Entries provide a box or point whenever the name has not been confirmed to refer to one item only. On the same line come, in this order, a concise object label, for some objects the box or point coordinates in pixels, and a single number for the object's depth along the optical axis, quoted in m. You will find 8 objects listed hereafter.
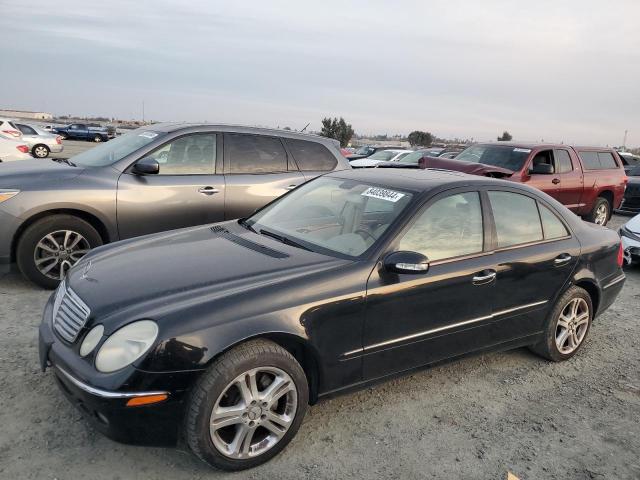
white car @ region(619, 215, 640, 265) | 7.02
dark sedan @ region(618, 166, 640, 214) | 12.84
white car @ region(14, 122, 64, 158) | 21.48
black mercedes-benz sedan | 2.44
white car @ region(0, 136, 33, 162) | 13.50
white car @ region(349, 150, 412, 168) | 16.00
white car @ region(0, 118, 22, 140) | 14.66
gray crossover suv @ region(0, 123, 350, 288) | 4.84
